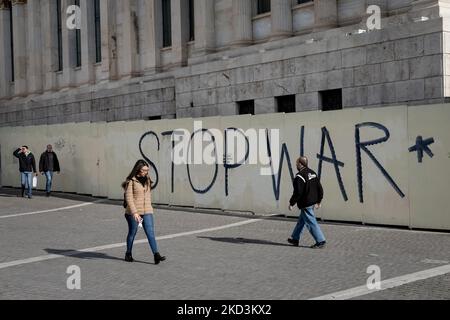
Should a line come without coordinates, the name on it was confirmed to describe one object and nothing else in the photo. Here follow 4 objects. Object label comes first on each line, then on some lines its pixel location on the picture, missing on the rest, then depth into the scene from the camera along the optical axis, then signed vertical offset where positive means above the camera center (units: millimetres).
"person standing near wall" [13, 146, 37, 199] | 22000 -761
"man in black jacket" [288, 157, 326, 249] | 11219 -1060
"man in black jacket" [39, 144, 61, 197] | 22547 -791
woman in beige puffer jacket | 10211 -987
